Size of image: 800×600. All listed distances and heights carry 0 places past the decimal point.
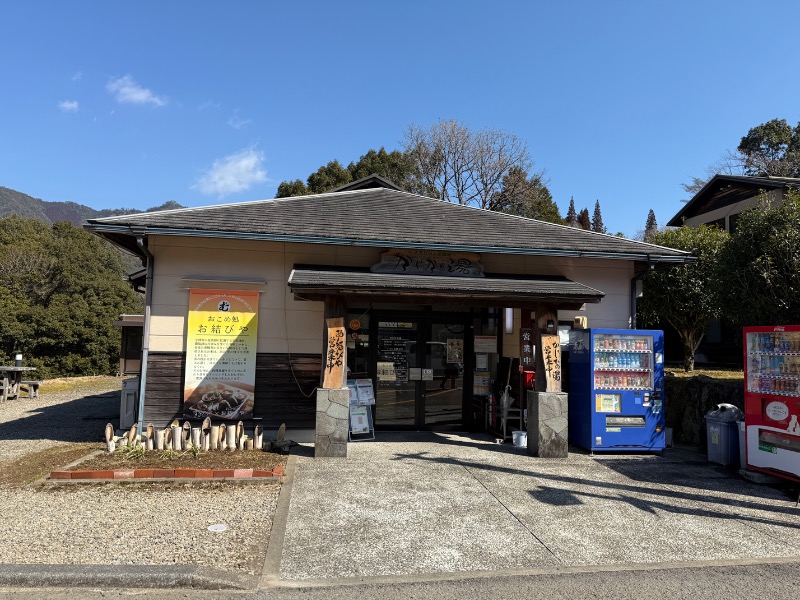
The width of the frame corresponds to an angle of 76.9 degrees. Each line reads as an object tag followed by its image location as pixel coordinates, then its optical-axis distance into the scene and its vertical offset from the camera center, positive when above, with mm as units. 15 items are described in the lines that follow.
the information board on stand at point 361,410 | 9141 -1271
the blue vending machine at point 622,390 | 8391 -721
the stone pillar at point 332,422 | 7742 -1267
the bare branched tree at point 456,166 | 33969 +12025
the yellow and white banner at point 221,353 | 8688 -291
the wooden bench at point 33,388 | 16750 -1878
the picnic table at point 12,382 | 15478 -1658
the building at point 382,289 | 8469 +855
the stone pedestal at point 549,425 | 8141 -1289
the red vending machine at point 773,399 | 6730 -669
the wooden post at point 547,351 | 8375 -102
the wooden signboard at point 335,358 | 7926 -290
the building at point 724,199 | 19547 +6712
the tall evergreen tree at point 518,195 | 34031 +10095
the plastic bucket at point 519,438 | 8961 -1661
